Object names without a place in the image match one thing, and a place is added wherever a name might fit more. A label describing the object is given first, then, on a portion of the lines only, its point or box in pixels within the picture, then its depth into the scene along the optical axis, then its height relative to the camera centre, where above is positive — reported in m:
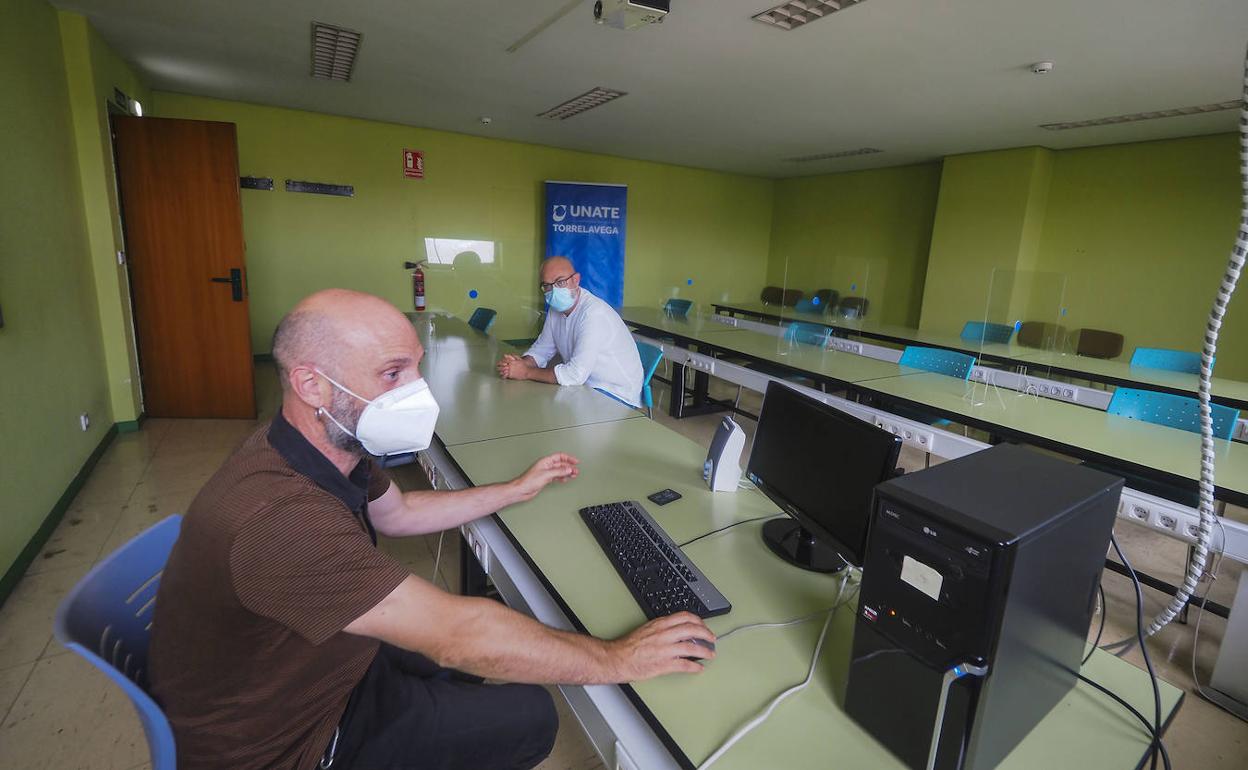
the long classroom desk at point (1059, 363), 3.43 -0.52
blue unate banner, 7.31 +0.45
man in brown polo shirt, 0.87 -0.57
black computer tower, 0.69 -0.40
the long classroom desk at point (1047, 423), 2.05 -0.58
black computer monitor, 1.15 -0.43
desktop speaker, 1.61 -0.51
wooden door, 4.00 -0.11
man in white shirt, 2.79 -0.39
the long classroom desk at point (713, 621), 0.84 -0.65
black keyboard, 1.11 -0.61
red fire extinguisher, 6.35 -0.33
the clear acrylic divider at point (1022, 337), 3.69 -0.43
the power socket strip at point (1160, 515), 1.89 -0.73
